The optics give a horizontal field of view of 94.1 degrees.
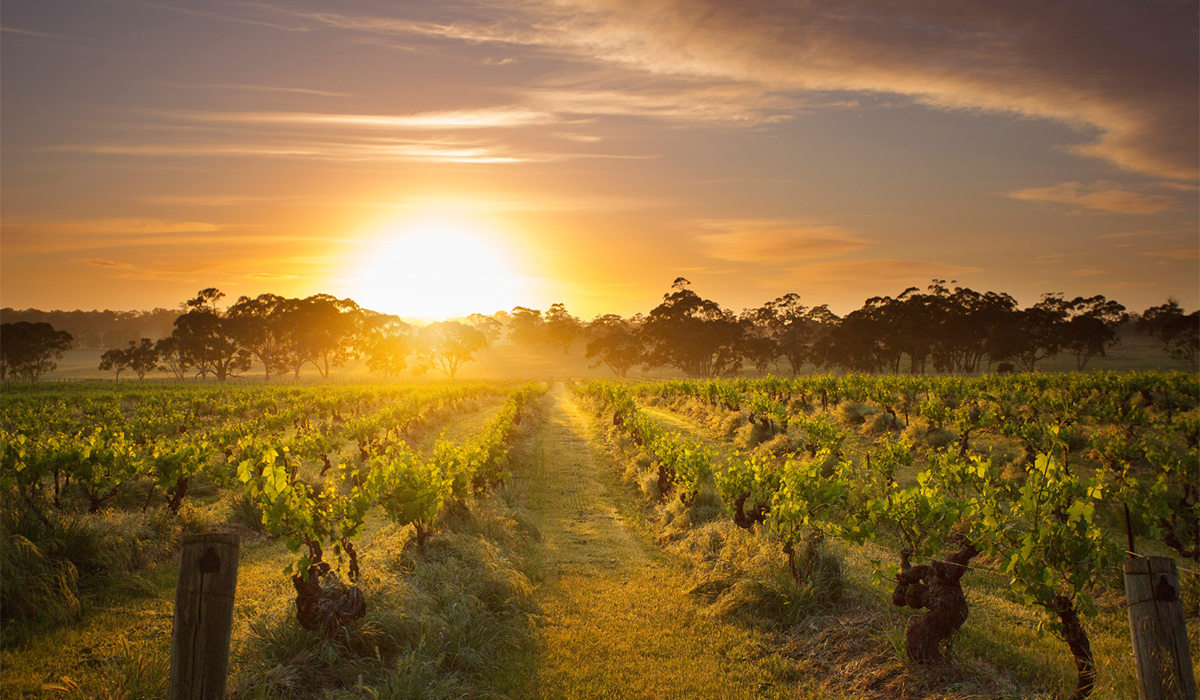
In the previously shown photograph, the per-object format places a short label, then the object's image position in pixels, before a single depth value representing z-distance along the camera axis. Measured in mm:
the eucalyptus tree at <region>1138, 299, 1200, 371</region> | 61969
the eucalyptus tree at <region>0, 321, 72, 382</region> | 64562
